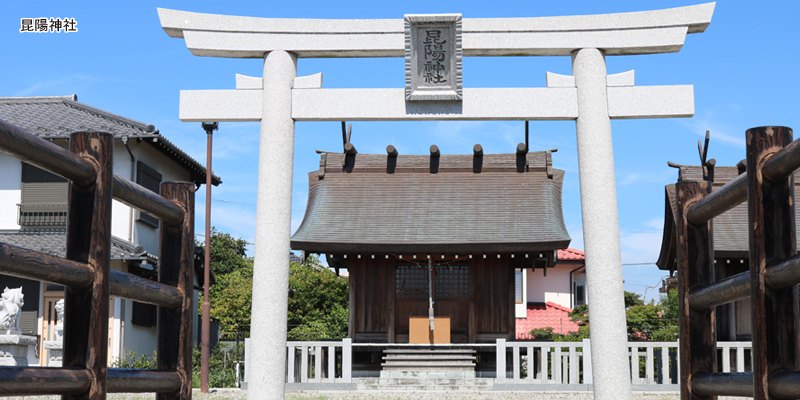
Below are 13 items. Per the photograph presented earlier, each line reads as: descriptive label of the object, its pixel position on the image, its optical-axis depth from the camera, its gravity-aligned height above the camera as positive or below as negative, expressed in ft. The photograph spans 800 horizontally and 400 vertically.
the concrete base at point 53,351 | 41.29 -3.11
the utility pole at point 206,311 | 43.19 -0.66
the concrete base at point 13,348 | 40.32 -2.69
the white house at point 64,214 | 50.70 +6.36
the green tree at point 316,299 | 69.92 +0.18
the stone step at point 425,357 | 45.03 -3.50
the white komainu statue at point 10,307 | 40.22 -0.38
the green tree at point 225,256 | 99.87 +6.22
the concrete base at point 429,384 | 41.55 -4.79
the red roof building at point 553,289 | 81.56 +1.41
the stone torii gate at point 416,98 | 24.77 +7.17
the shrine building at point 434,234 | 45.34 +4.20
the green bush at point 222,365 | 52.26 -5.06
